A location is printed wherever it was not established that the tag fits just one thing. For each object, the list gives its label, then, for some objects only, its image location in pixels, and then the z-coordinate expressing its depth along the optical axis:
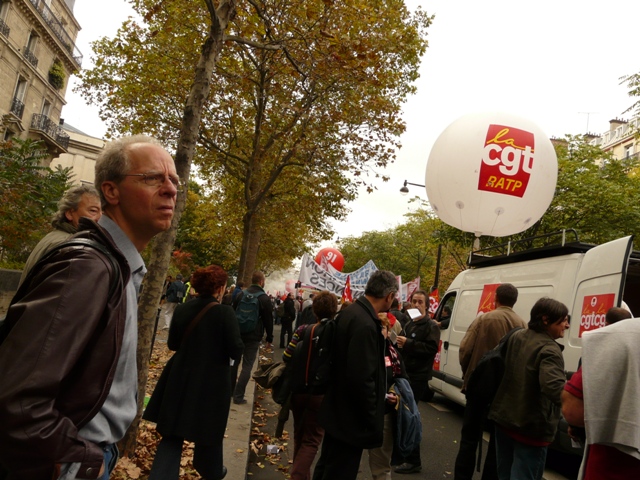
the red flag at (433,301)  15.37
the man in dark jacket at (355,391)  3.60
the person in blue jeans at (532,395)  3.76
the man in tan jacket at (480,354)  4.71
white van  5.48
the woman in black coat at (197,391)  4.05
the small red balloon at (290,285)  50.39
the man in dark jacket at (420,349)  6.41
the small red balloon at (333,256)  20.11
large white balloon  7.53
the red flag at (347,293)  11.02
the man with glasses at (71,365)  1.20
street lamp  24.96
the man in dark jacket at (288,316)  16.58
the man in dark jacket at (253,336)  7.60
